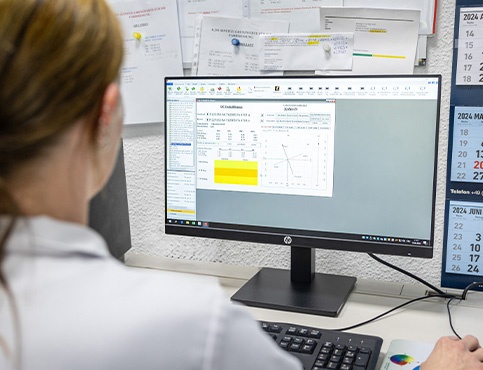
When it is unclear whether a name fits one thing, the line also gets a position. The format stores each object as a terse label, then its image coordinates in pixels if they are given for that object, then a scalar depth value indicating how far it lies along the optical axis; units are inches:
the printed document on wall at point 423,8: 42.1
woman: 18.6
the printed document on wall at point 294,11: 44.9
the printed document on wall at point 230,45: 46.7
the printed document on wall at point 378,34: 42.6
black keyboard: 32.4
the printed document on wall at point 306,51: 44.4
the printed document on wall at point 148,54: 49.2
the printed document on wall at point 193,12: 47.1
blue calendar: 41.4
